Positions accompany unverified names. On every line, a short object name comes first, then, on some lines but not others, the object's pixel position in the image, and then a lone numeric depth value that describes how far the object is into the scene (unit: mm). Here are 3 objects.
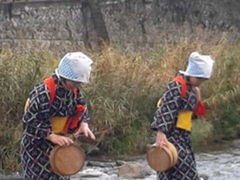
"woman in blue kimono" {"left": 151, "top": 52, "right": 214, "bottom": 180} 10414
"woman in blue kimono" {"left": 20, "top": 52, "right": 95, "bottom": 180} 9677
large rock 15751
